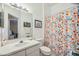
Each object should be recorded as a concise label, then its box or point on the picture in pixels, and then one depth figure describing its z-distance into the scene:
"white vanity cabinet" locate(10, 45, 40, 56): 1.73
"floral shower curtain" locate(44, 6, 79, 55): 1.78
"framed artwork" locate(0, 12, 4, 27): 1.67
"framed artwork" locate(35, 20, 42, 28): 1.81
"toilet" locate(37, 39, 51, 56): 1.80
